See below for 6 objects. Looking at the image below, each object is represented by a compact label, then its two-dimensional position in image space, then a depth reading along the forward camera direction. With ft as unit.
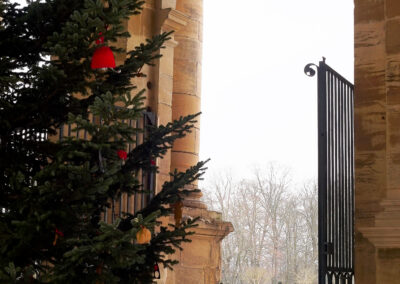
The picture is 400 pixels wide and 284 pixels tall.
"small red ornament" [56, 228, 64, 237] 26.77
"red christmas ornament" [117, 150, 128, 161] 28.83
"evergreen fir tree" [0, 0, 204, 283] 25.26
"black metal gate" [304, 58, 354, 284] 41.21
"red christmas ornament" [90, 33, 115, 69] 27.19
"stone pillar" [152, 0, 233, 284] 54.67
